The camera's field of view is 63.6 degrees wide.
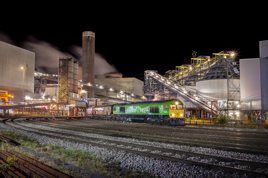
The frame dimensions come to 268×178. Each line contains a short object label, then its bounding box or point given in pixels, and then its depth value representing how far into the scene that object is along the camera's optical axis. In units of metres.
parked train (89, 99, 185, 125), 27.04
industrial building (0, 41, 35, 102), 67.12
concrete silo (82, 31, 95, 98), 84.88
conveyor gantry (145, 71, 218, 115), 41.95
